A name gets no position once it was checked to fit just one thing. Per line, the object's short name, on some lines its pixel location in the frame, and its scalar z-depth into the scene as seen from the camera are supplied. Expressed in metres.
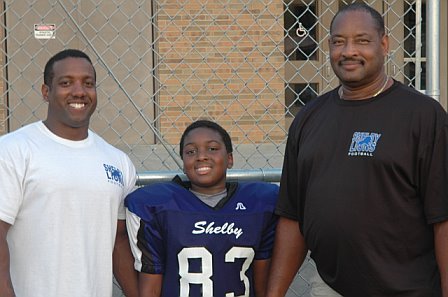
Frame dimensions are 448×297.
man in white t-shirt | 2.57
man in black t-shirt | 2.51
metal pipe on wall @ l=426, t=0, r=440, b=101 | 3.16
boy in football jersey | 2.85
